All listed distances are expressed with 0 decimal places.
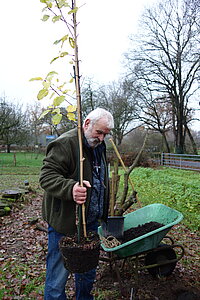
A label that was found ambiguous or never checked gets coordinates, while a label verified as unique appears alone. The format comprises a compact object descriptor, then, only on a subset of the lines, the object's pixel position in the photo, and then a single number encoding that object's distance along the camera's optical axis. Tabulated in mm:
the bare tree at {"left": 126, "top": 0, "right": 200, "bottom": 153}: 20156
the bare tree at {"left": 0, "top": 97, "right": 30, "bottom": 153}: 20111
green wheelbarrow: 2531
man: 1779
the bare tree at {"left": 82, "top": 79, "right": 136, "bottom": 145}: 20984
